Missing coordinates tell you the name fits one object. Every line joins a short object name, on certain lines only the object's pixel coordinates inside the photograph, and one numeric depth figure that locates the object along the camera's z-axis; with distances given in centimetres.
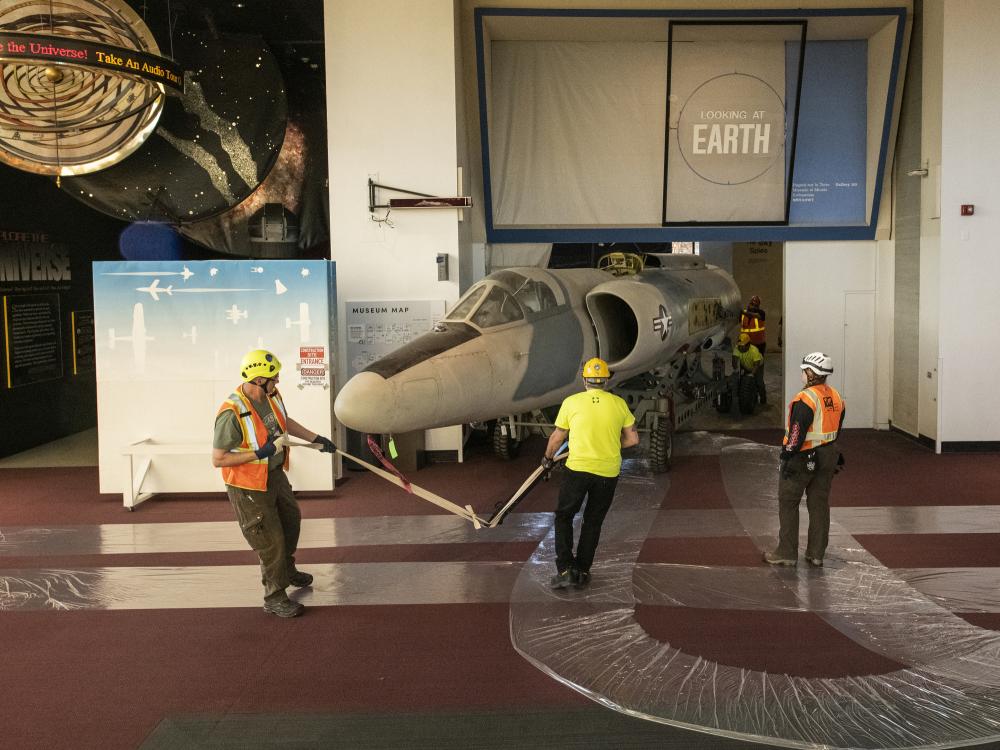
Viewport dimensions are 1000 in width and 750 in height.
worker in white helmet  669
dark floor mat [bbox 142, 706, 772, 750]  444
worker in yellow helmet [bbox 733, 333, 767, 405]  1386
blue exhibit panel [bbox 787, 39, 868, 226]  1262
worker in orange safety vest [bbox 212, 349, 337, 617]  595
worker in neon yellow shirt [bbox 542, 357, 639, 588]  632
